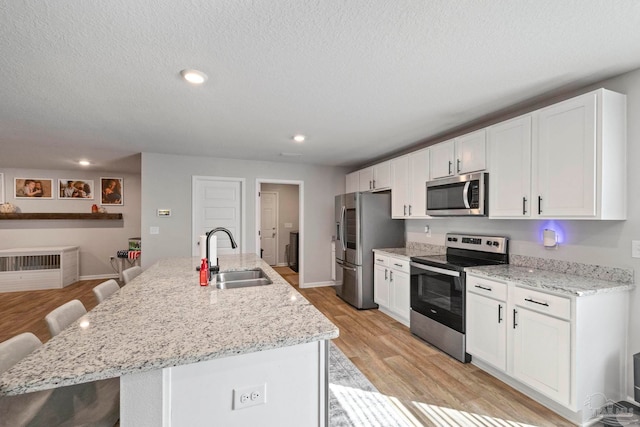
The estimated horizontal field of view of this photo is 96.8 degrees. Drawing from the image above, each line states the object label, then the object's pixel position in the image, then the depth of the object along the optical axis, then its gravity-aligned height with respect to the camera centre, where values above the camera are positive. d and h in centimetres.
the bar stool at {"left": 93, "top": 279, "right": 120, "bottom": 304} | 202 -59
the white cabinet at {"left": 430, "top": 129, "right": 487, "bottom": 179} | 273 +58
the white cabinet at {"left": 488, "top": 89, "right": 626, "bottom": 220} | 190 +38
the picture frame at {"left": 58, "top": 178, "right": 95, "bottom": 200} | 591 +46
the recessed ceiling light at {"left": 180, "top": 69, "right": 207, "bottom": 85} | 193 +94
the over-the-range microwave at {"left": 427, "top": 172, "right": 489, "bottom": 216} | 267 +16
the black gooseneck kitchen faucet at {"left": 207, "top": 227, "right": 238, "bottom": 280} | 230 -46
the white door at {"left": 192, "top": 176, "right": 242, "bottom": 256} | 470 +5
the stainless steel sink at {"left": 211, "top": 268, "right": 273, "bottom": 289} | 220 -56
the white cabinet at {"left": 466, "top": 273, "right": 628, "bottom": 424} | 182 -93
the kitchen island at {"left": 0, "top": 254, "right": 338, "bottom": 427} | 91 -49
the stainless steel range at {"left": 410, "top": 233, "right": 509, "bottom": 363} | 264 -77
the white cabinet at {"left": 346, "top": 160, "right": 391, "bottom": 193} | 417 +53
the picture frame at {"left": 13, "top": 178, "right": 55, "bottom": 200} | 565 +46
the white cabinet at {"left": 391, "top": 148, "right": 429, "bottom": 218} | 346 +35
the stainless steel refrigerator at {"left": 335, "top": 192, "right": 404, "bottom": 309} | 415 -39
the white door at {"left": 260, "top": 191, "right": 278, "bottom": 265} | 747 -40
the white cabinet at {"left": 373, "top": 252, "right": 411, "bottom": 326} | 344 -98
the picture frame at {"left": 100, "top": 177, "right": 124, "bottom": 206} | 616 +44
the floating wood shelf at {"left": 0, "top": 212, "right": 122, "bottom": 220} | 543 -10
